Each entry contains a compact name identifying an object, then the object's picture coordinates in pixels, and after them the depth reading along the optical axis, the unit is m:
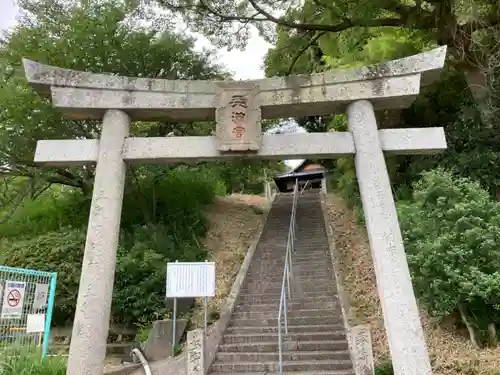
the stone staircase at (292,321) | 6.69
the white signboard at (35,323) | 6.28
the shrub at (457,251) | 6.13
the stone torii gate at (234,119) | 5.90
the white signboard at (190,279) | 7.03
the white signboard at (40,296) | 6.80
